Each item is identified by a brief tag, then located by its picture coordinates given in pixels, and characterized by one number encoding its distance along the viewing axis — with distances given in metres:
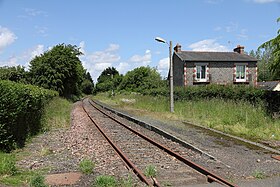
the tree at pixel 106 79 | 83.07
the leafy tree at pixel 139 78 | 59.67
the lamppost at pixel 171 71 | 22.81
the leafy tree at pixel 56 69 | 41.97
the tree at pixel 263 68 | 84.80
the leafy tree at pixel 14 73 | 30.62
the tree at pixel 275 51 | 14.63
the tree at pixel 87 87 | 138.50
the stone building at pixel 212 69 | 41.06
